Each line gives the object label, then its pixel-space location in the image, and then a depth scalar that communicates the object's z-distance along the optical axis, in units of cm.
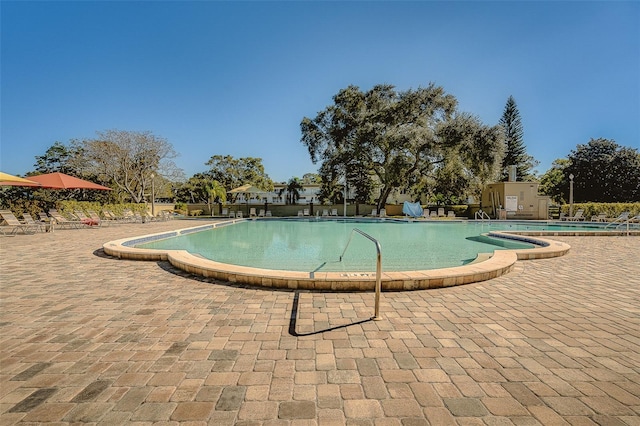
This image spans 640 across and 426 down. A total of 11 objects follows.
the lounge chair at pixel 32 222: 1121
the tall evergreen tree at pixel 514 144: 3338
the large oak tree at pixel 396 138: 2080
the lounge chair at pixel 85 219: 1300
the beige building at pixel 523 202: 2033
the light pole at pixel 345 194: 2447
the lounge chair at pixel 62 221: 1231
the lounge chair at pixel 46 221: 1145
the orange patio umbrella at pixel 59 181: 1299
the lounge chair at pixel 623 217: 1301
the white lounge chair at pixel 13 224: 1074
